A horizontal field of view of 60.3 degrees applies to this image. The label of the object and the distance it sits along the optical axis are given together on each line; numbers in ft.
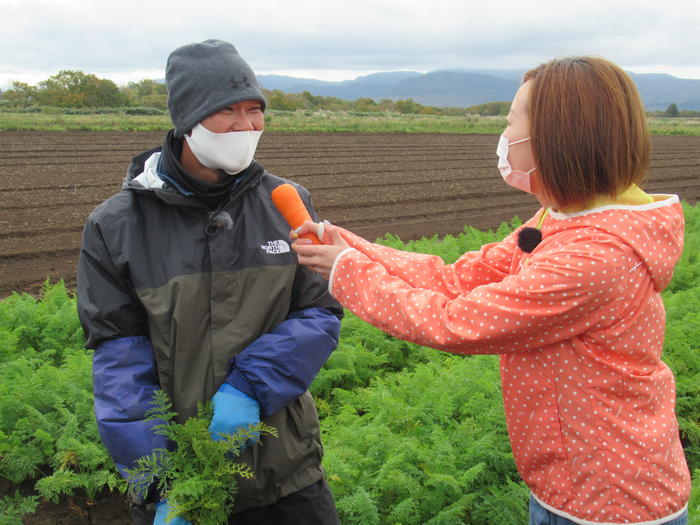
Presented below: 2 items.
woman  5.78
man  7.23
